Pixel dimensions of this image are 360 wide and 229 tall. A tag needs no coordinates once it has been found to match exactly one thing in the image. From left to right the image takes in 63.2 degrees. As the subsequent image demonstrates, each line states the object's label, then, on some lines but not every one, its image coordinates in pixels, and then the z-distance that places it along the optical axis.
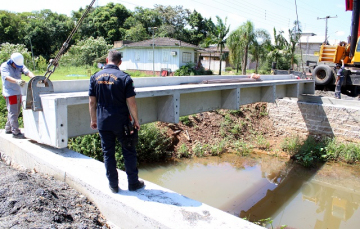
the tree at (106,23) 44.12
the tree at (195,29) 45.47
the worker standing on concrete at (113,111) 3.14
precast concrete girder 4.18
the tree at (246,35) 27.77
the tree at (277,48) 32.00
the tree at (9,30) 41.44
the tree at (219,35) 30.39
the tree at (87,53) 36.38
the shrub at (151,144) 9.84
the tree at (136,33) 42.00
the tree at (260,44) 29.41
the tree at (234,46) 28.50
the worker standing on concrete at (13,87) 5.03
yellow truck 12.99
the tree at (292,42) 30.93
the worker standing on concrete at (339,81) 12.97
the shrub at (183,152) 10.81
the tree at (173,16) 48.59
